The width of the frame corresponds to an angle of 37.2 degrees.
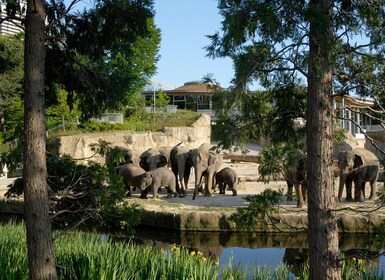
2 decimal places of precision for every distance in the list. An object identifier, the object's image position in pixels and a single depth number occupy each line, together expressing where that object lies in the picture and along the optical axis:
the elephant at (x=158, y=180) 16.61
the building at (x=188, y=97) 56.78
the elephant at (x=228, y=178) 17.72
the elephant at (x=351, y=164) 15.93
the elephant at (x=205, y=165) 17.70
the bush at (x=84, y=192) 5.88
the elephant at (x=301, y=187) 13.83
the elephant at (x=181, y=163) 18.65
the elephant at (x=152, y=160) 19.34
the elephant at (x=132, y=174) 16.81
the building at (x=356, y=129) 41.15
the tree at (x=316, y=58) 4.55
